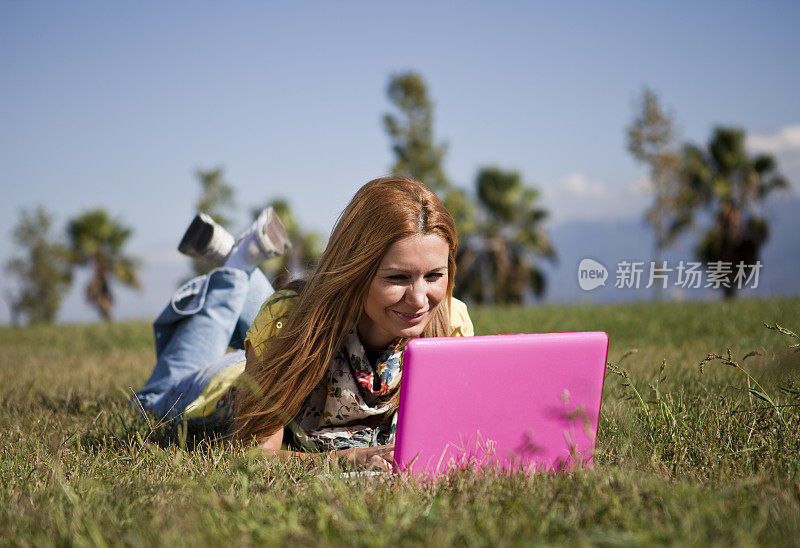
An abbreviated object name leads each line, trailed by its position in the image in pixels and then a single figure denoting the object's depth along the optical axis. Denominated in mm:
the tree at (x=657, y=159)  29312
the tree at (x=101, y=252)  35938
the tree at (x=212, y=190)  30312
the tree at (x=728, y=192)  29484
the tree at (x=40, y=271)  35031
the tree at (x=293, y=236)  30688
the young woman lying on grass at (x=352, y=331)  2713
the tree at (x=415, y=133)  29594
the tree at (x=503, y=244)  37281
